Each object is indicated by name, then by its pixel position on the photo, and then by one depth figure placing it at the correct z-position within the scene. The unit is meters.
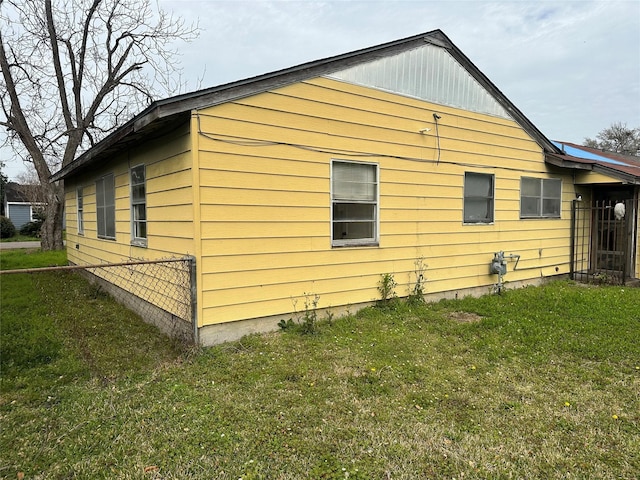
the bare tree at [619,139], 31.59
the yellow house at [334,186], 4.49
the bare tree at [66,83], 15.53
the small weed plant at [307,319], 4.90
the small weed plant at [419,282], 6.27
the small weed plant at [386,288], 5.91
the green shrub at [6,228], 26.54
